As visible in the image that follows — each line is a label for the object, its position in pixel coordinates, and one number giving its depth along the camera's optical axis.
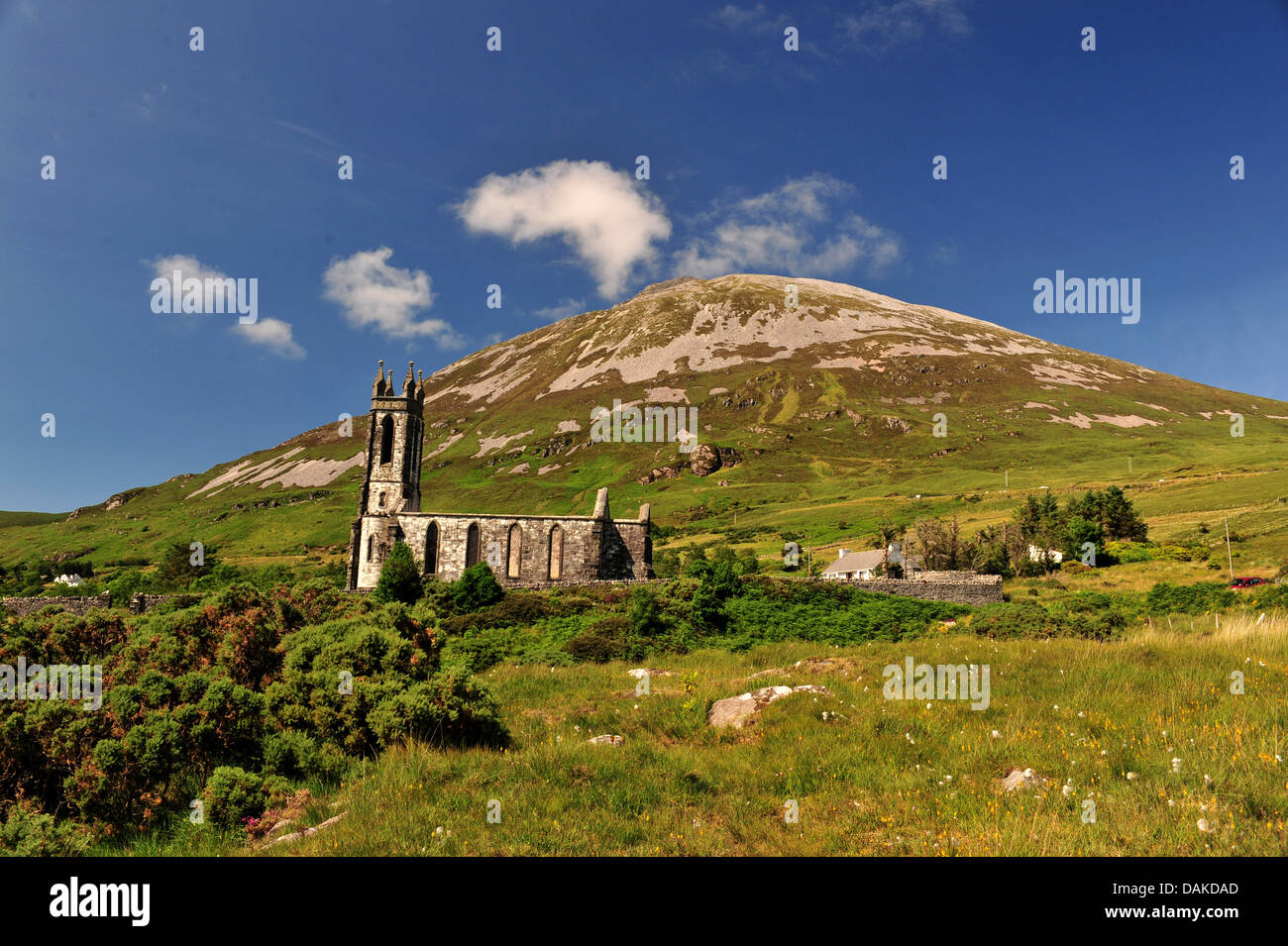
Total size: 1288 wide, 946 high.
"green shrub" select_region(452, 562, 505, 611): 37.84
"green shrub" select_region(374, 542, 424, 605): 39.91
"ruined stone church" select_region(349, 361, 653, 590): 48.38
